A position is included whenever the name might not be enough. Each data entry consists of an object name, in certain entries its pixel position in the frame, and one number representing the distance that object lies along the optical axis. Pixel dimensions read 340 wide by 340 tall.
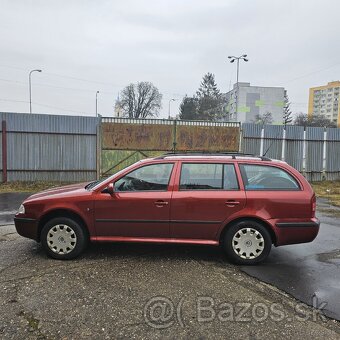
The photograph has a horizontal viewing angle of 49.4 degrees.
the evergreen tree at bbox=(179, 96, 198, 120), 78.69
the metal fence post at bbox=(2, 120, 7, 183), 12.77
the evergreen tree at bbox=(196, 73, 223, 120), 79.00
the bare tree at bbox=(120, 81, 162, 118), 83.12
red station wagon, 5.25
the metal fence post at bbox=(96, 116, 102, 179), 13.43
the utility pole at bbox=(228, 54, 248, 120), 43.60
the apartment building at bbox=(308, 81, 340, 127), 98.31
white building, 86.50
